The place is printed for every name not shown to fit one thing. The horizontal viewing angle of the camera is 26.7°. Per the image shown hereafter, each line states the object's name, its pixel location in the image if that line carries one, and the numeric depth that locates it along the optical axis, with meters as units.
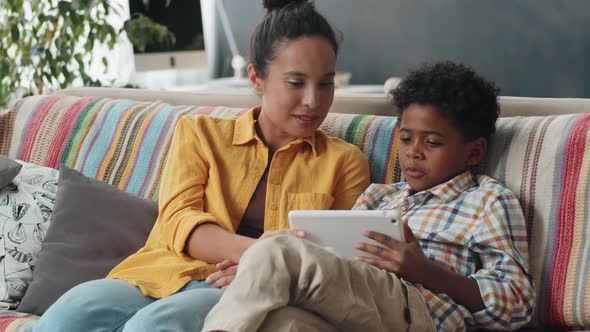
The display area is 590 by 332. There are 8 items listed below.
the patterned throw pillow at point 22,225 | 2.24
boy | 1.74
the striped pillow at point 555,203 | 2.00
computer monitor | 4.31
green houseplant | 3.36
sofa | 2.02
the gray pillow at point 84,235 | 2.22
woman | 2.08
